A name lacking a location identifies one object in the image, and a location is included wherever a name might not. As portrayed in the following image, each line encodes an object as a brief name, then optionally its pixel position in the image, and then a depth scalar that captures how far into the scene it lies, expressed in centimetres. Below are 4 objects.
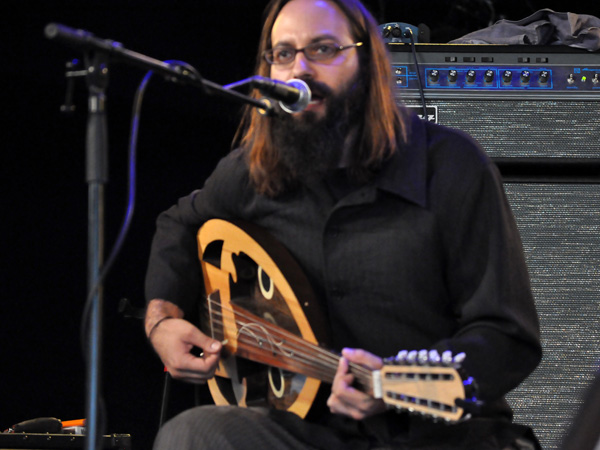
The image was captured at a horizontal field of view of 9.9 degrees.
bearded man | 586
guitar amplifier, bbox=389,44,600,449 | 653
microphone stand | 557
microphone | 575
